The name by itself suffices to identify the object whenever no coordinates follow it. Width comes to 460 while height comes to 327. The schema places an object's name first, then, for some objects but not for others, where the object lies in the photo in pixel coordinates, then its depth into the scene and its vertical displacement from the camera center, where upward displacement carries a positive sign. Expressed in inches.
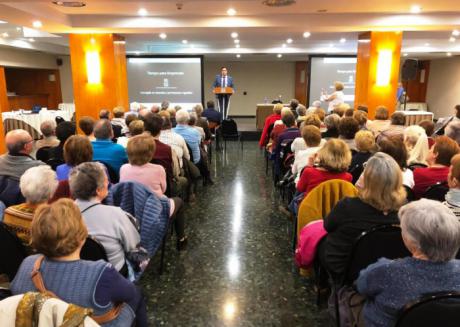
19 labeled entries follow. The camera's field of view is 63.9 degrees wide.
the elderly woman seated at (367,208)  75.1 -24.4
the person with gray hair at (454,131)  151.5 -17.5
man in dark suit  422.9 -9.4
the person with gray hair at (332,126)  182.2 -18.8
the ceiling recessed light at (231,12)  257.8 +52.8
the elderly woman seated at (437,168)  109.0 -23.6
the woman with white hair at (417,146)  142.0 -22.1
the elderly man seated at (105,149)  142.1 -23.7
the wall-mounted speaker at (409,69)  376.8 +18.6
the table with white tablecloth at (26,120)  355.0 -33.1
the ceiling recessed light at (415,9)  251.1 +54.2
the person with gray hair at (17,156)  109.2 -21.4
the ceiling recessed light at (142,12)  261.3 +53.3
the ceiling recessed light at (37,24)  264.5 +44.8
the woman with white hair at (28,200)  80.0 -25.0
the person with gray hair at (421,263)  52.4 -25.0
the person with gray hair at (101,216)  77.5 -27.0
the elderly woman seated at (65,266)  54.6 -26.7
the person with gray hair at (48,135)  173.5 -23.1
